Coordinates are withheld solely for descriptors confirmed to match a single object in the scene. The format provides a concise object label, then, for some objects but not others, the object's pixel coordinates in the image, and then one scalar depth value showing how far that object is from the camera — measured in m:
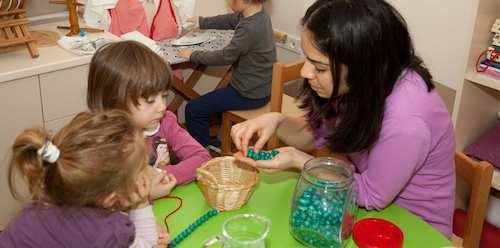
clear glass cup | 1.05
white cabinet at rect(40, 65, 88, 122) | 1.98
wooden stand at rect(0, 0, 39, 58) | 1.92
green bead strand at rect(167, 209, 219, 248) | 1.11
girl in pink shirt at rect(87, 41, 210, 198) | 1.36
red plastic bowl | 1.12
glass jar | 1.11
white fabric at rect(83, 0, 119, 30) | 2.36
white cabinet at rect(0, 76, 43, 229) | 1.90
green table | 1.15
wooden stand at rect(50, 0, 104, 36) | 2.16
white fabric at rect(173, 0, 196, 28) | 2.62
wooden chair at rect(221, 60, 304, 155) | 1.83
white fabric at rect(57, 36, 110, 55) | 2.06
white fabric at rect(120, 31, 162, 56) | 2.19
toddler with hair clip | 0.95
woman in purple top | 1.18
